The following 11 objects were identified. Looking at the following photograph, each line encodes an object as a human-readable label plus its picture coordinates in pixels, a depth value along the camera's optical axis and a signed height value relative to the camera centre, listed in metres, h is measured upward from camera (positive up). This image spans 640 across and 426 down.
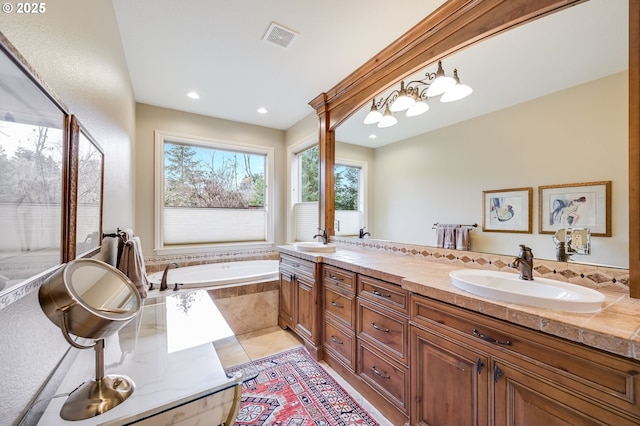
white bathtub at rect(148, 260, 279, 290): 2.66 -0.76
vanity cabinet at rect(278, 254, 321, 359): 2.19 -0.83
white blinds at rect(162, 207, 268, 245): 3.43 -0.17
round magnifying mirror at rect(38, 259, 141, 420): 0.62 -0.28
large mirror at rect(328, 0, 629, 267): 1.13 +0.49
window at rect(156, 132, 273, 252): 3.38 +0.30
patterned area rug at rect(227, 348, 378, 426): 1.56 -1.28
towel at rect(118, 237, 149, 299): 1.65 -0.34
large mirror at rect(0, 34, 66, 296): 0.54 +0.10
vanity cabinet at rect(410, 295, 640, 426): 0.77 -0.60
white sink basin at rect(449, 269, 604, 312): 0.90 -0.33
